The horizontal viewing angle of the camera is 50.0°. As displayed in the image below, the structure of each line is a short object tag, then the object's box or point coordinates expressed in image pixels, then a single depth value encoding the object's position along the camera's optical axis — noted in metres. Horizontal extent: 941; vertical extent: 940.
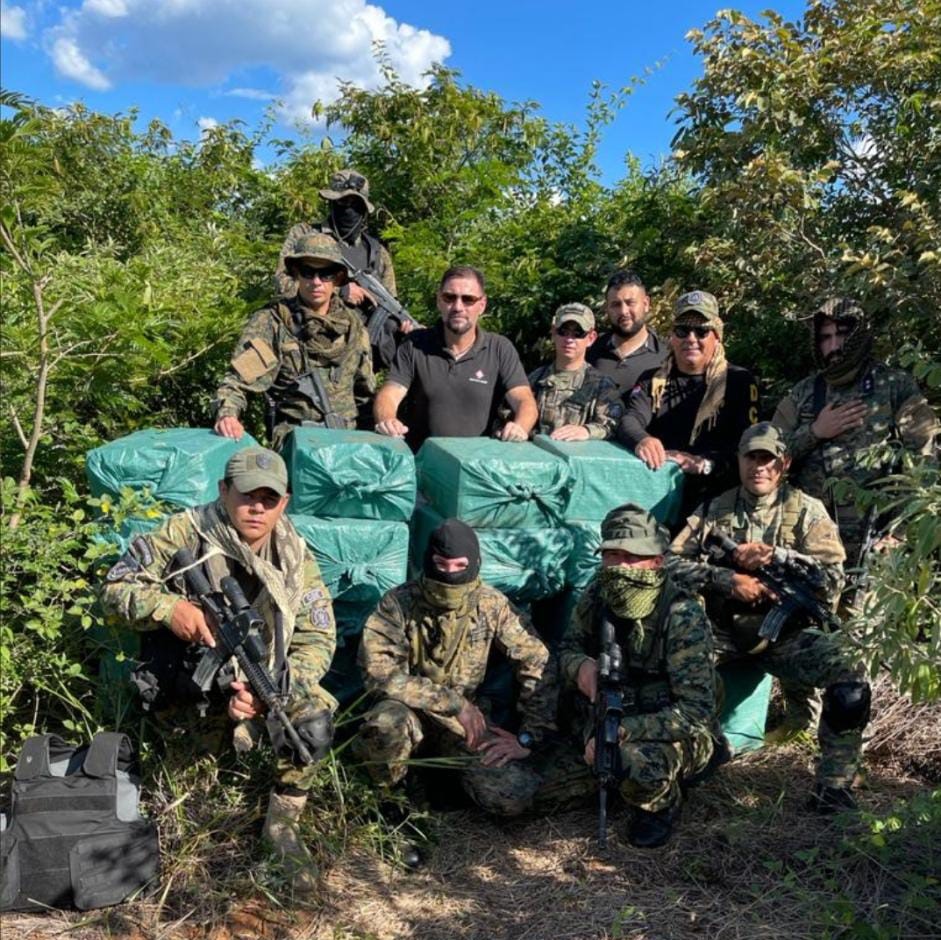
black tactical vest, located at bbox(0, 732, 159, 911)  3.24
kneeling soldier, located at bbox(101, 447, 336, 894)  3.56
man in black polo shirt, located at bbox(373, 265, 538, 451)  5.12
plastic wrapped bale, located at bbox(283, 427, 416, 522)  4.16
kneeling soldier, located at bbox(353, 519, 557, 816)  3.88
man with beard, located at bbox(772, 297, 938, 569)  4.63
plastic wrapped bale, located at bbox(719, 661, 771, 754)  4.52
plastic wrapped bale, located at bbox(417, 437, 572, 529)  4.23
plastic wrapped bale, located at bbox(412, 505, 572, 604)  4.32
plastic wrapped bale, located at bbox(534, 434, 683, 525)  4.44
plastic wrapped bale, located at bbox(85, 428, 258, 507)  4.07
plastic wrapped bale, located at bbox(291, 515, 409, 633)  4.18
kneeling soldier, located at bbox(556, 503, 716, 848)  3.86
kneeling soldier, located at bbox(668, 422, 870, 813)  4.07
